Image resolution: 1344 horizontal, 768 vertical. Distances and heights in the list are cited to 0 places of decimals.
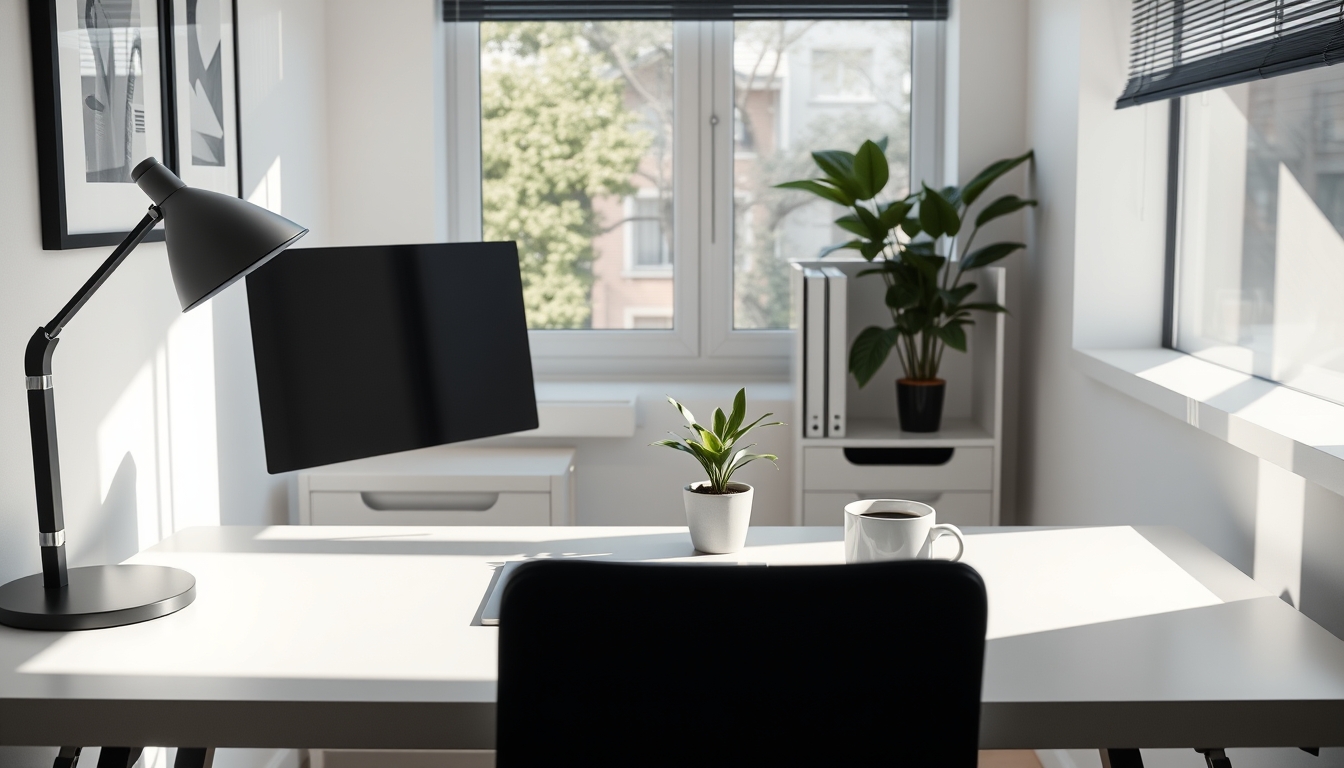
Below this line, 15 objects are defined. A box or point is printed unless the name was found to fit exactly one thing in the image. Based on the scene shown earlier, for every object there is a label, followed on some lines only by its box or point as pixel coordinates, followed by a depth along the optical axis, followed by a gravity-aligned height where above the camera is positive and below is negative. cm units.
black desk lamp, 136 -8
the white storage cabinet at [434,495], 267 -50
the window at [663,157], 331 +34
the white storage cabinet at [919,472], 285 -47
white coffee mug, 153 -34
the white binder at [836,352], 274 -18
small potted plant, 168 -31
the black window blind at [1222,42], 171 +40
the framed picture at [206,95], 213 +35
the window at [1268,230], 182 +8
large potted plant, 282 +5
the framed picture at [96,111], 167 +26
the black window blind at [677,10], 321 +73
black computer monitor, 164 -10
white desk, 118 -42
